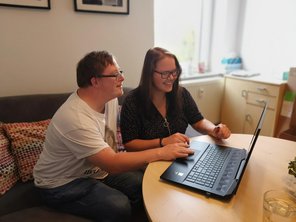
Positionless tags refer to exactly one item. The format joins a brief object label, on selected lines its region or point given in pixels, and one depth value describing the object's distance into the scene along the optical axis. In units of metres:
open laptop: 0.91
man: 1.10
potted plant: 0.92
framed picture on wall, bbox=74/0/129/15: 1.98
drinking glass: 0.77
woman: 1.46
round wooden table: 0.80
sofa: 1.21
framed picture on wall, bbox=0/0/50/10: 1.71
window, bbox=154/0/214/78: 2.94
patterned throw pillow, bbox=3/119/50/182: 1.48
